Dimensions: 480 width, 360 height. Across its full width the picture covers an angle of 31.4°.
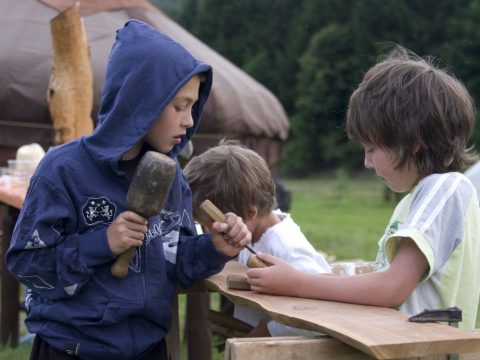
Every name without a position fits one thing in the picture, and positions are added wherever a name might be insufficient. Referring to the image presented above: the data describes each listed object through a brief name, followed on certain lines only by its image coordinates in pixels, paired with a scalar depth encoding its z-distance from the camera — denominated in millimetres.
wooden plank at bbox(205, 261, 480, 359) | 1812
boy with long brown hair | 2260
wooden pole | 6043
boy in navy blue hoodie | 2486
